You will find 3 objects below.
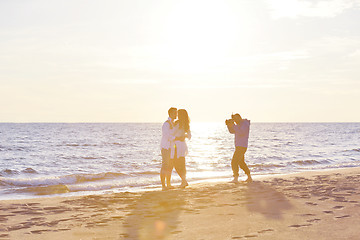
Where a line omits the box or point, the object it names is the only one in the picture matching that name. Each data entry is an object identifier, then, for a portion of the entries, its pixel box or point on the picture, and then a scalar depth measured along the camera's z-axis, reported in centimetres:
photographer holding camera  1153
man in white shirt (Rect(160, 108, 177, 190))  1034
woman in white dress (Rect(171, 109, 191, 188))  1048
